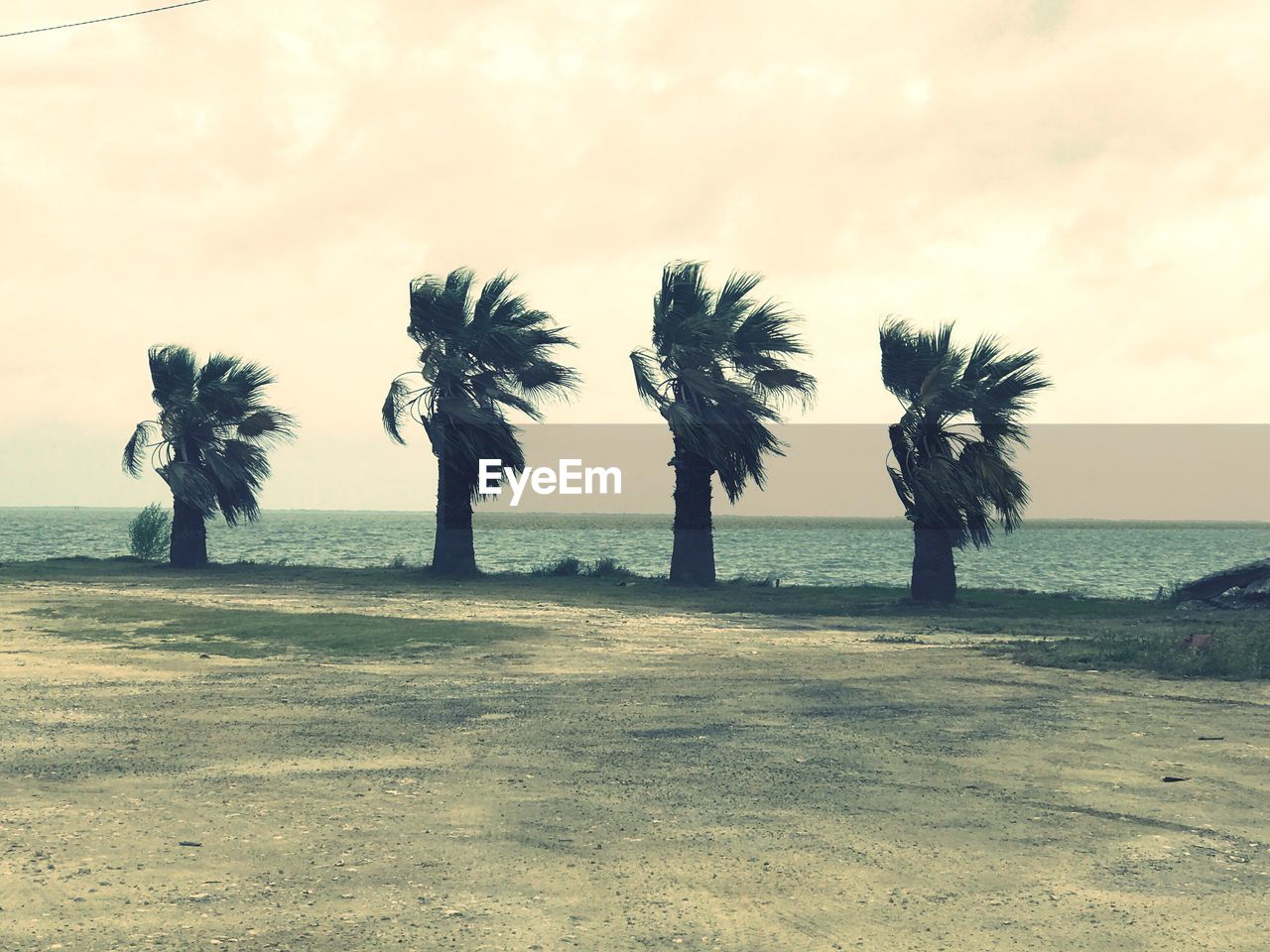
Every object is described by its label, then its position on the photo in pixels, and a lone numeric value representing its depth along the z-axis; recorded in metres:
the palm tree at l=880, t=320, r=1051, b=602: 24.73
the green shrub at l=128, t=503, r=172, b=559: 40.53
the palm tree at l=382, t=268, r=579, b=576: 32.38
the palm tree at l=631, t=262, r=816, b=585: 29.75
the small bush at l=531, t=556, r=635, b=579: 33.02
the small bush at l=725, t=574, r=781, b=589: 30.19
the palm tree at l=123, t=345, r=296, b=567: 36.25
